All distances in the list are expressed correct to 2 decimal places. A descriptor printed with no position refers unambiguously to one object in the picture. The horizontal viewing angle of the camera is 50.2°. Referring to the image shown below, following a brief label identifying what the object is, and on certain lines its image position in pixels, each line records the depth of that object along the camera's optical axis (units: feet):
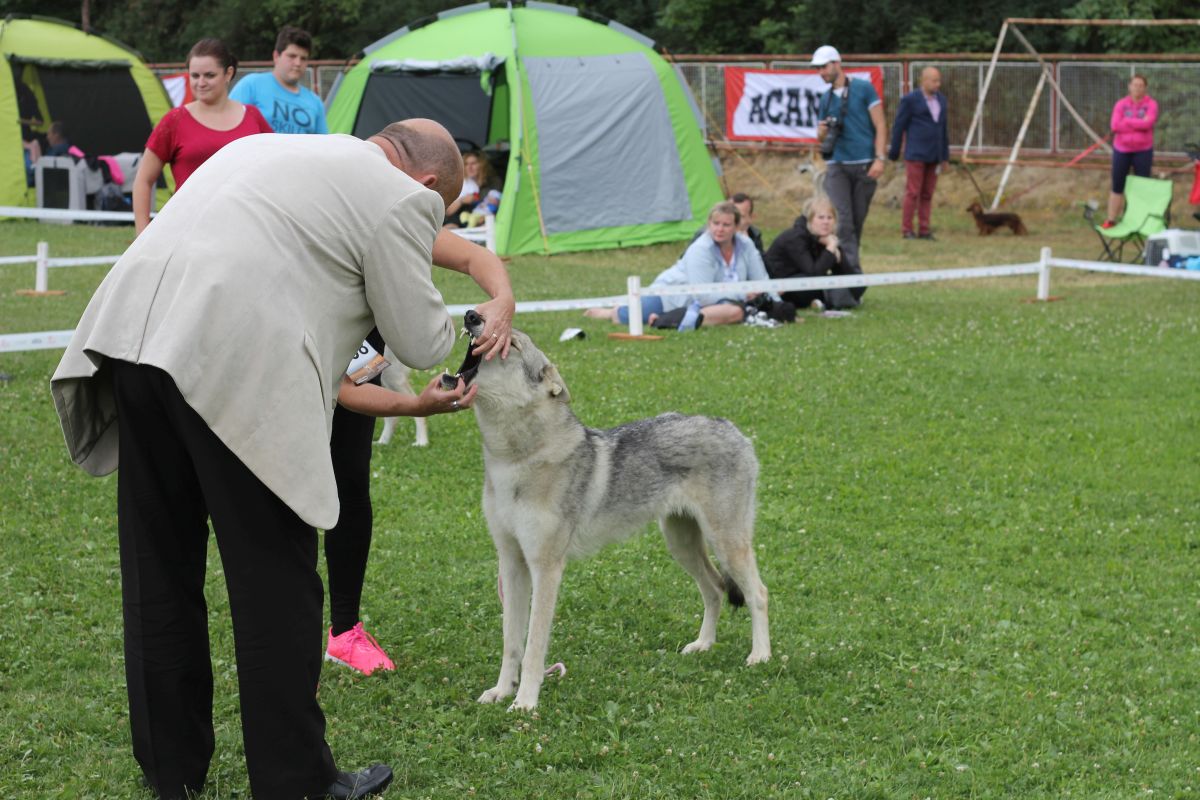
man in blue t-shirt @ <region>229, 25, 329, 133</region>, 26.37
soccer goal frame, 70.79
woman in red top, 20.39
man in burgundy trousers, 62.03
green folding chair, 52.60
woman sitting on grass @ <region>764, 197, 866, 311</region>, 40.81
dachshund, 65.21
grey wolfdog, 13.98
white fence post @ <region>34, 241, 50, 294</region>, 43.24
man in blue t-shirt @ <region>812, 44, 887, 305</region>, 44.34
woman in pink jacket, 61.11
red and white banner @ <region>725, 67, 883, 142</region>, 73.10
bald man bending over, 9.80
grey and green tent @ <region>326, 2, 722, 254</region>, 56.24
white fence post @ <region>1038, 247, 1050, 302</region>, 44.29
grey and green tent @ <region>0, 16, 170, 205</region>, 70.69
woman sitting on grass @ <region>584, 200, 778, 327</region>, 38.06
